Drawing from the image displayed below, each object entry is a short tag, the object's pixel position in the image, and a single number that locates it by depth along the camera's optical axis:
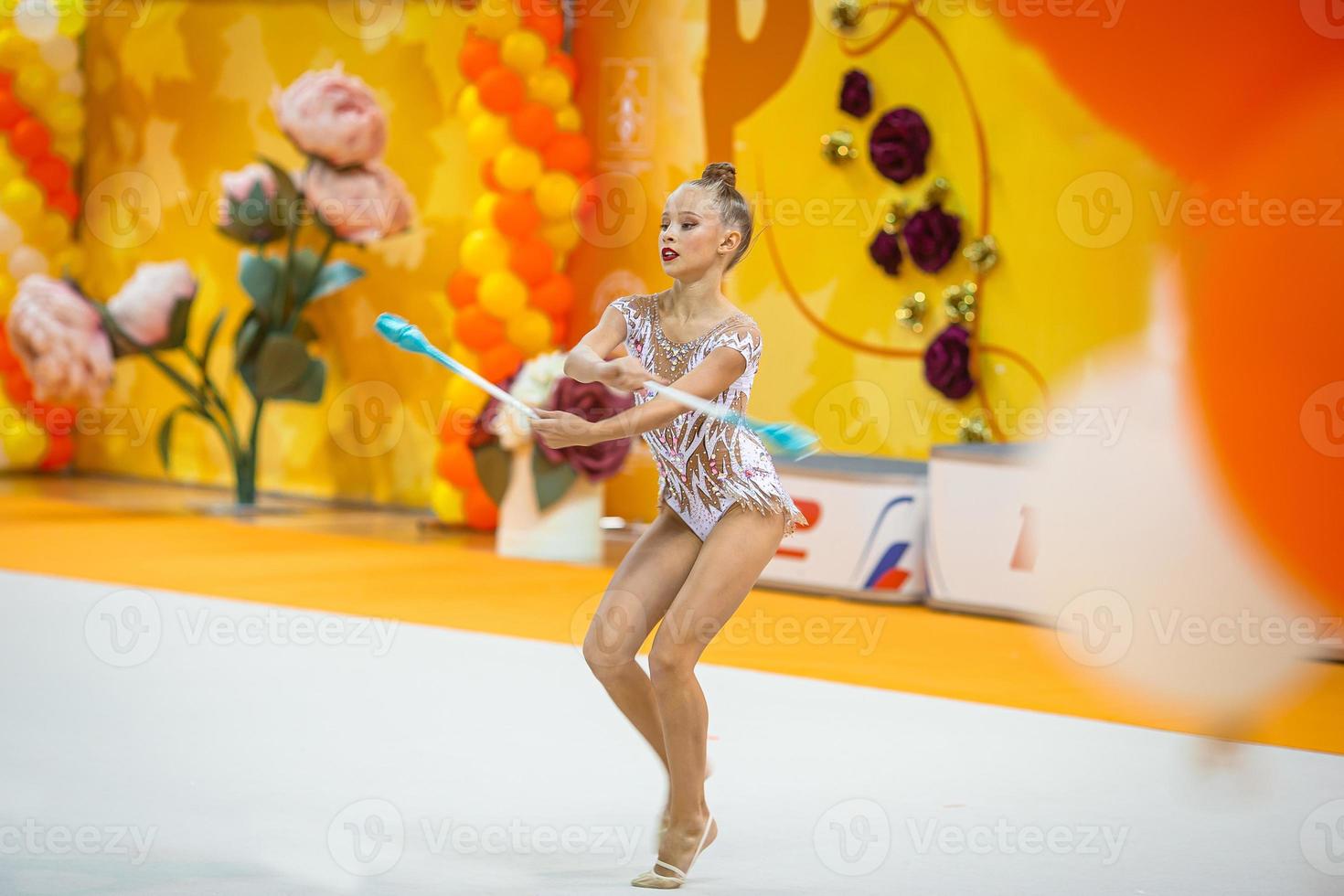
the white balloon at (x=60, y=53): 18.06
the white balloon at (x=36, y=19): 17.69
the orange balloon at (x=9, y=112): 17.80
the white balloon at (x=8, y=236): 17.75
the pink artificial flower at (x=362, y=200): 15.24
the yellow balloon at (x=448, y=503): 15.05
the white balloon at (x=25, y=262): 17.83
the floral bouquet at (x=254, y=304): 15.48
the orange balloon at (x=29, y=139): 17.98
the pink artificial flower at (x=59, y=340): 15.75
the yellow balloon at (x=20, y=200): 17.84
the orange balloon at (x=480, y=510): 14.92
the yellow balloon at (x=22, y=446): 18.25
